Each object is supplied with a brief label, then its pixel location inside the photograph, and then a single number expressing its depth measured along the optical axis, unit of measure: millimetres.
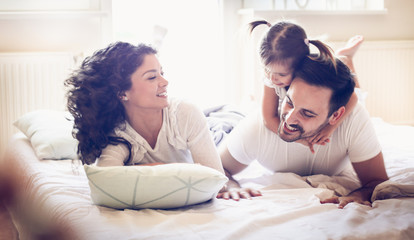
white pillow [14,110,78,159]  1952
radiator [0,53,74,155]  2848
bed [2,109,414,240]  1059
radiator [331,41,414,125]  3635
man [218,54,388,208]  1430
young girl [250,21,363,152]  1442
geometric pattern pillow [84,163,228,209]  1222
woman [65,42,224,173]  1537
